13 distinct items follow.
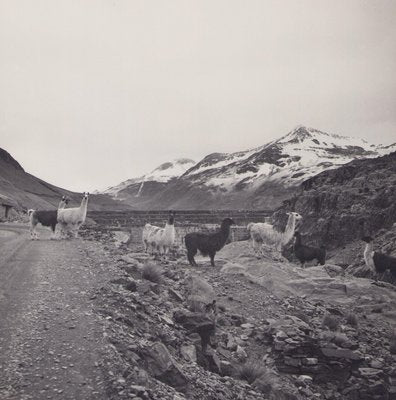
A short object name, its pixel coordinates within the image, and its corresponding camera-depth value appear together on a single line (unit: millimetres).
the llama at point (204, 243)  16372
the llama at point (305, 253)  22469
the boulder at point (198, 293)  10742
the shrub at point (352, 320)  13091
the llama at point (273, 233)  21281
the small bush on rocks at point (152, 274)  11609
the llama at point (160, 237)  17891
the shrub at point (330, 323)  12141
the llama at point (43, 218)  19688
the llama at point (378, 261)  19328
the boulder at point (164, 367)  6348
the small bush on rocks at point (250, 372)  8375
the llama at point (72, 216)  19219
